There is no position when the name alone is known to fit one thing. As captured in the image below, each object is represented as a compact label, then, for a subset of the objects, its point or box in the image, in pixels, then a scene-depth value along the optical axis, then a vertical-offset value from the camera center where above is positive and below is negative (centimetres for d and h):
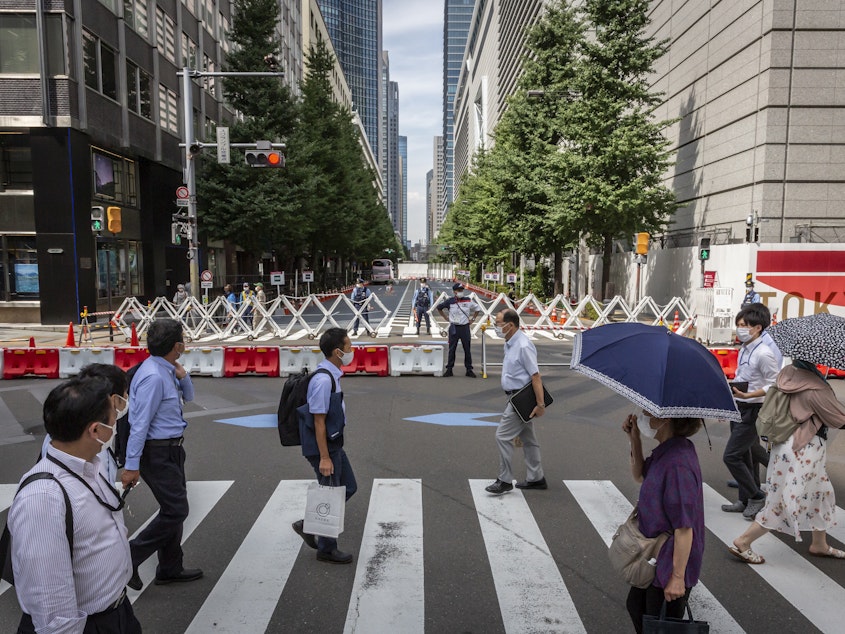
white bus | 7950 -64
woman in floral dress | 455 -151
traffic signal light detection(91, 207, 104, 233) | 1795 +132
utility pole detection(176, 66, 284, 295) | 1900 +305
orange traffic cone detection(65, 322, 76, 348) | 1748 -220
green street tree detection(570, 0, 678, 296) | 2686 +619
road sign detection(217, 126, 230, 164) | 1952 +386
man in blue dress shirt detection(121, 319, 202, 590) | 418 -122
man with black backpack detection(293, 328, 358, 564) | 443 -125
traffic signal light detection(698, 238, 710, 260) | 2355 +80
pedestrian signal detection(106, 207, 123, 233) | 1680 +125
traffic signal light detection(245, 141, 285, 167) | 1756 +315
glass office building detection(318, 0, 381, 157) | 19162 +7875
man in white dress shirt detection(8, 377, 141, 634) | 210 -96
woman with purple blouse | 287 -114
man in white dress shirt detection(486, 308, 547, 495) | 623 -129
